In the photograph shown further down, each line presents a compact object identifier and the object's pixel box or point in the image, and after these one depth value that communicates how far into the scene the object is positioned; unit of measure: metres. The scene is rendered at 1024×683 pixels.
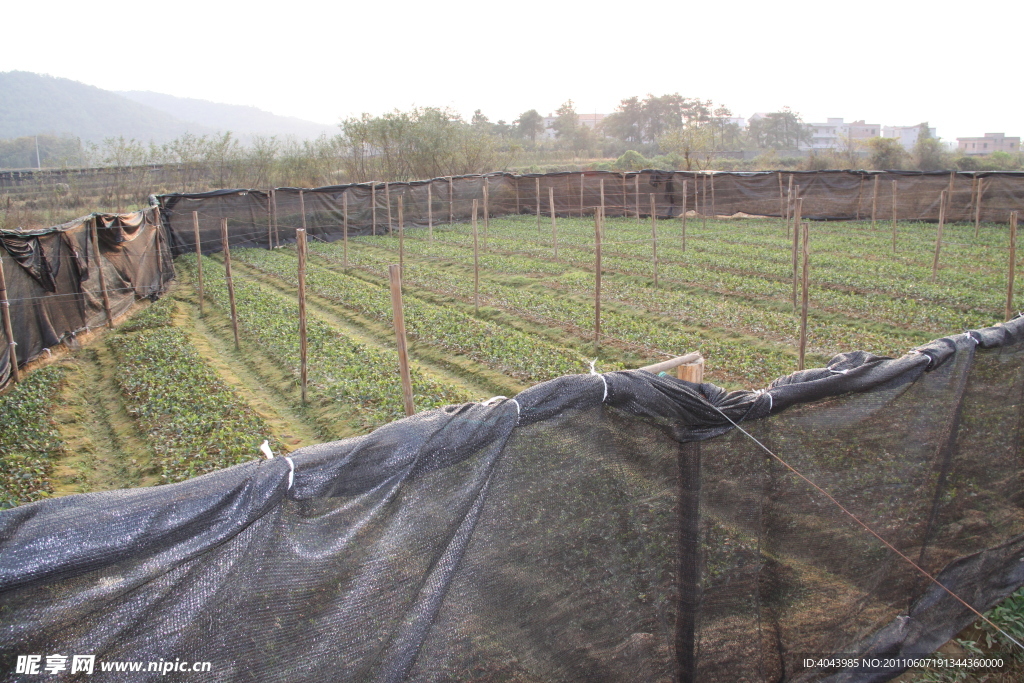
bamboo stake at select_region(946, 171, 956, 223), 25.46
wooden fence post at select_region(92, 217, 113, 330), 14.27
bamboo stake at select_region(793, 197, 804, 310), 12.33
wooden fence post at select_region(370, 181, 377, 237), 28.45
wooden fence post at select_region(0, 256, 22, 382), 9.98
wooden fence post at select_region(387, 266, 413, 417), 5.91
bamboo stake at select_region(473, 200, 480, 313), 14.50
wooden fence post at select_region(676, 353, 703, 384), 3.80
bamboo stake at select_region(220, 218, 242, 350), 12.68
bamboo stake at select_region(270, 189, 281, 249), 27.44
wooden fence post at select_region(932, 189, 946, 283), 14.98
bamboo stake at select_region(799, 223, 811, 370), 9.73
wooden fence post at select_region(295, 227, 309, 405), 9.41
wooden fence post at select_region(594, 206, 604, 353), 11.67
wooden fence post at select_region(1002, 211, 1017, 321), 9.93
